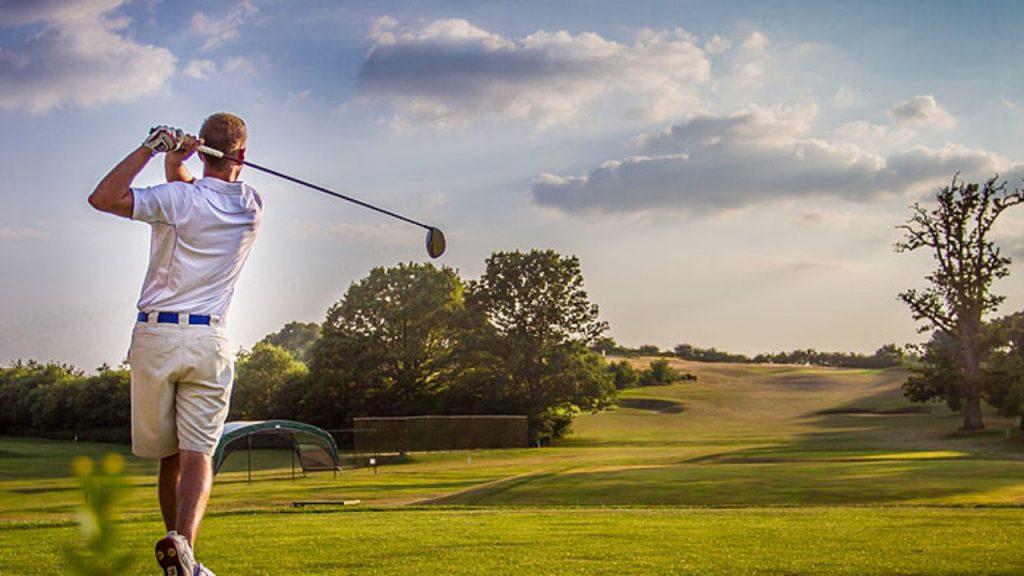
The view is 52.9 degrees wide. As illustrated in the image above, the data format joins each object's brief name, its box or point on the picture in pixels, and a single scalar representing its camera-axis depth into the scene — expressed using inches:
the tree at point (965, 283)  2244.1
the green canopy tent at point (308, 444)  1494.8
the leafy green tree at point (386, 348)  2588.6
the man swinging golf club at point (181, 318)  188.7
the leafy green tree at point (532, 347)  2556.6
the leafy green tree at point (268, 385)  2699.3
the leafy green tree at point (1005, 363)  2114.9
